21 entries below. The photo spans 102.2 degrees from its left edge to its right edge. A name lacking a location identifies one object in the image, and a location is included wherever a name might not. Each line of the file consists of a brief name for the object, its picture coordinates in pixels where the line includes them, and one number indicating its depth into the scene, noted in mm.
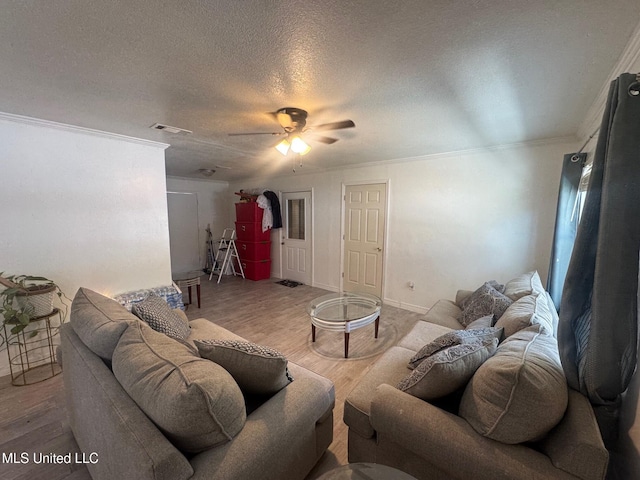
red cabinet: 5352
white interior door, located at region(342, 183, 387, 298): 4117
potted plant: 2002
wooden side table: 3801
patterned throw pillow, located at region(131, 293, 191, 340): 1771
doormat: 5089
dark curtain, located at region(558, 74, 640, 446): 928
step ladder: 5730
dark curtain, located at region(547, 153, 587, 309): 2326
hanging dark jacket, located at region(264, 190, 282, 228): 5410
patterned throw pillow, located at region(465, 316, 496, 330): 1868
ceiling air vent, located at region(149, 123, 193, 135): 2401
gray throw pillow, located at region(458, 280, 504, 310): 2554
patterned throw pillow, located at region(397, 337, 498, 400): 1140
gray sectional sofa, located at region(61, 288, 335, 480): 833
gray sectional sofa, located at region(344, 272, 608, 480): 891
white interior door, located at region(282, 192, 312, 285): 5117
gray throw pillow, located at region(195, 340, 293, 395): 1146
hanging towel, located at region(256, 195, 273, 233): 5289
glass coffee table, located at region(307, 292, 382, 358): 2510
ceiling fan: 2000
